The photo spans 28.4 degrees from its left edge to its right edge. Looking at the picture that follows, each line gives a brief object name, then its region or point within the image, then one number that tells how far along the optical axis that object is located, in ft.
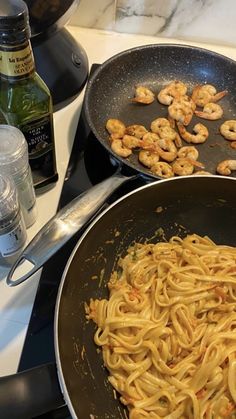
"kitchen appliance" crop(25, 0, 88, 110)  2.89
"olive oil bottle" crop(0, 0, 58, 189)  2.11
